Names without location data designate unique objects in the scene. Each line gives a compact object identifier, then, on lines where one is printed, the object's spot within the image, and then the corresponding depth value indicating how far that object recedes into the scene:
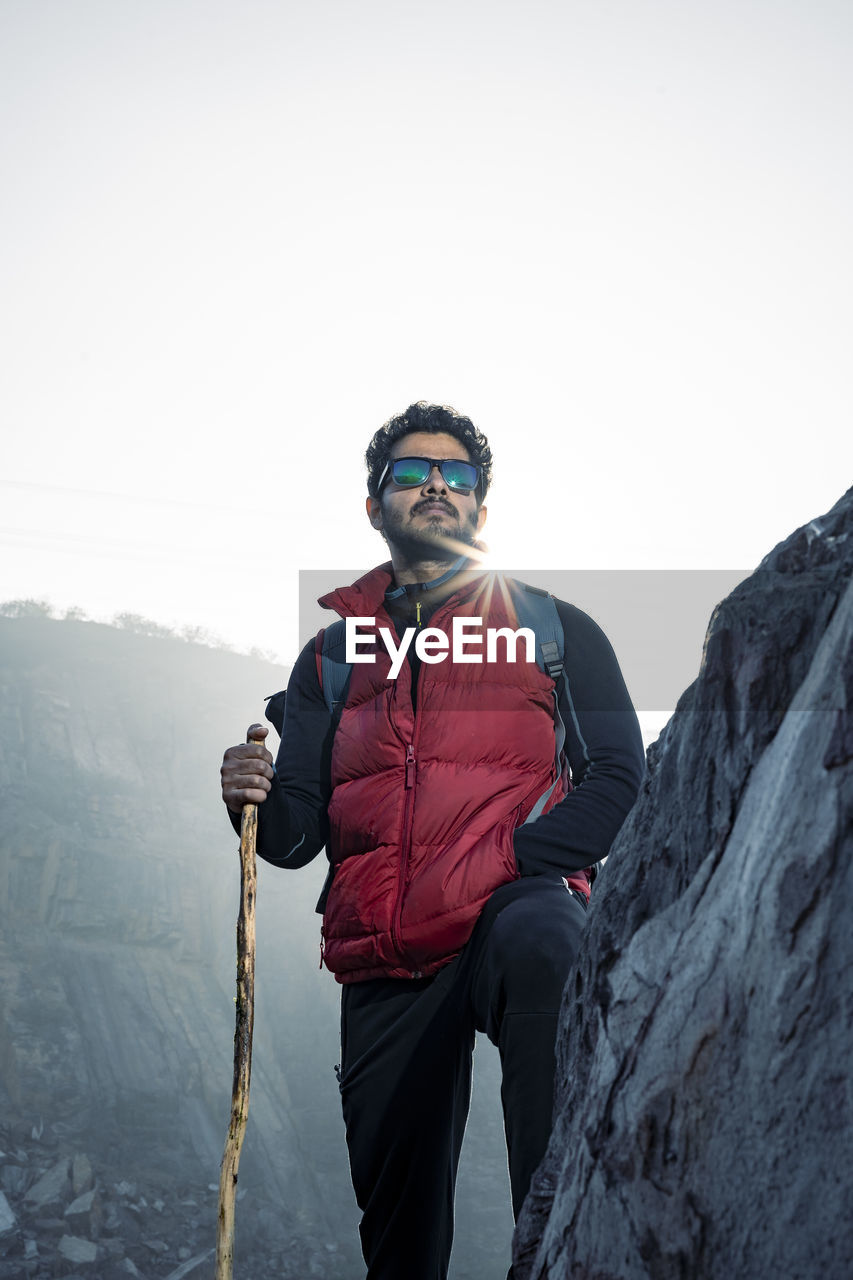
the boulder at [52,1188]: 21.28
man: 2.42
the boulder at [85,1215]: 20.89
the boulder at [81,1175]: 22.05
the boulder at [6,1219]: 20.09
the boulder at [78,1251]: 19.77
